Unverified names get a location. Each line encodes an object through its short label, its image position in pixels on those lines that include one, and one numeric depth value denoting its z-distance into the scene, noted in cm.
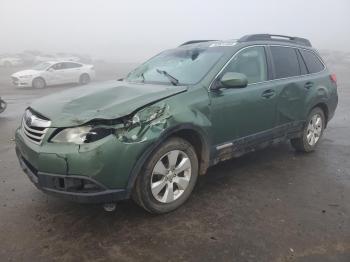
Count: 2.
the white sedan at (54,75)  1866
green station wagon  346
